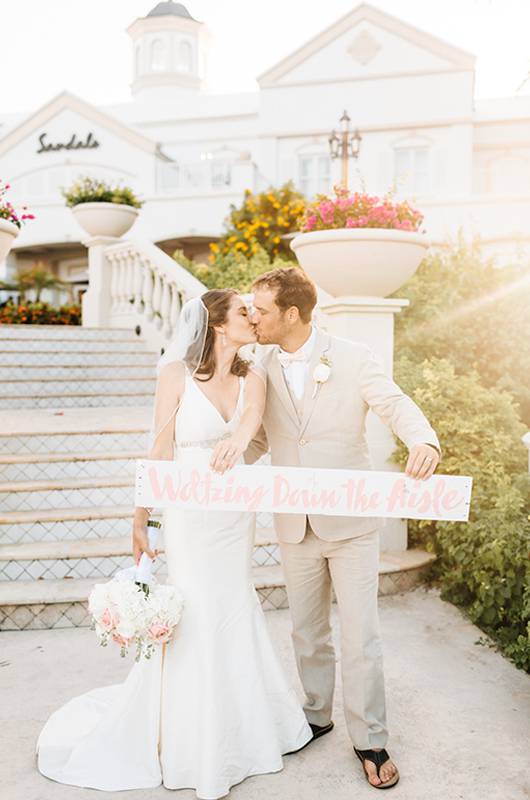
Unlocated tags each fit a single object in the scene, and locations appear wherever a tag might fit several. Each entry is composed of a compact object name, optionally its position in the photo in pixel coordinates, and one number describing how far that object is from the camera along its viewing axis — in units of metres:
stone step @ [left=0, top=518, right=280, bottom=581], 4.79
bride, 2.93
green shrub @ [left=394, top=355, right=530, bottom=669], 4.28
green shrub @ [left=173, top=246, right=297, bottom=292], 11.57
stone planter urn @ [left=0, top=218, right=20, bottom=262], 8.02
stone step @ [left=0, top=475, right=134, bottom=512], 5.39
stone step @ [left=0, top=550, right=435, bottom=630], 4.44
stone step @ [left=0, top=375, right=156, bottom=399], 8.00
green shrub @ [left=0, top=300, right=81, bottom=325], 13.42
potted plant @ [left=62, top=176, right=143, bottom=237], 10.48
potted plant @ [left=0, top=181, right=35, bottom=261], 8.04
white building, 21.03
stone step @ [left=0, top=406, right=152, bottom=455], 5.93
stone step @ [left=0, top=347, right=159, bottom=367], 8.61
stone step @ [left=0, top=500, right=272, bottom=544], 5.11
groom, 2.97
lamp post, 14.01
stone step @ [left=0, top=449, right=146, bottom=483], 5.66
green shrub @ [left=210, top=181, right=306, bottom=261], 14.83
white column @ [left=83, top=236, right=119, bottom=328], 10.62
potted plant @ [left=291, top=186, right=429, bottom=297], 4.98
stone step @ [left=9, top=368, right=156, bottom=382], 8.37
